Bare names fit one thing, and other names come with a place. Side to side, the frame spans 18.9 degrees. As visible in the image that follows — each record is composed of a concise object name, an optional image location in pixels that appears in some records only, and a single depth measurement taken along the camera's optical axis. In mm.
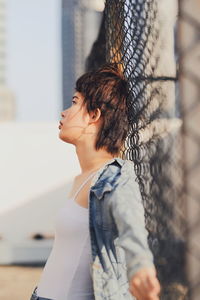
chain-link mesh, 1852
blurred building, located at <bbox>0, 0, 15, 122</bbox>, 130125
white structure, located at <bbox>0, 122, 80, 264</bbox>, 9586
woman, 1187
